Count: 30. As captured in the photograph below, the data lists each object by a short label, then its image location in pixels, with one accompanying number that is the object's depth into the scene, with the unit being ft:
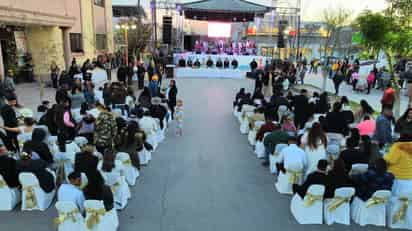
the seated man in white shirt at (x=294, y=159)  17.78
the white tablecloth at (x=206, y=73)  75.36
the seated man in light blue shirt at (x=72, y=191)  13.99
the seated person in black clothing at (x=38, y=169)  16.02
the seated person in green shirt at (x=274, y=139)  21.09
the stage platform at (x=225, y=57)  81.10
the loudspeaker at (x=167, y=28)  75.20
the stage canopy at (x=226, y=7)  81.10
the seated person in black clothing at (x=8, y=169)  16.20
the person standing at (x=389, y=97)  31.74
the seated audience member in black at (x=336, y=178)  15.20
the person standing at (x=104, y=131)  19.83
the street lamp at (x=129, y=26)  78.64
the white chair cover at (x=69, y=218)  13.58
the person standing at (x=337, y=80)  51.26
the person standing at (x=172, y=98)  33.13
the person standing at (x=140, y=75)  52.42
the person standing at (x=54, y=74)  48.75
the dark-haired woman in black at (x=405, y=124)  20.21
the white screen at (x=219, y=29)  96.68
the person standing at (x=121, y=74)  50.08
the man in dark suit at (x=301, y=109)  28.12
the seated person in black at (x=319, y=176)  15.11
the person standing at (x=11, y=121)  22.27
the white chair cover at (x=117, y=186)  16.22
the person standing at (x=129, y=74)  51.85
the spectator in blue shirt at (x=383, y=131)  20.79
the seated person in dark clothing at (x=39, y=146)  17.40
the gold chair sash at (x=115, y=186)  16.31
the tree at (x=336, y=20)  66.62
